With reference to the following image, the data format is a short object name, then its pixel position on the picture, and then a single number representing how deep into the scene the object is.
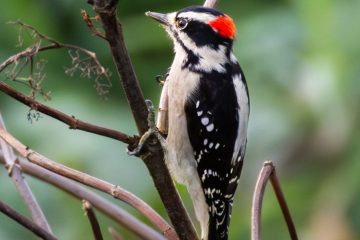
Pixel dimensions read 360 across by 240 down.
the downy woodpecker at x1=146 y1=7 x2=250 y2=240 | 3.44
